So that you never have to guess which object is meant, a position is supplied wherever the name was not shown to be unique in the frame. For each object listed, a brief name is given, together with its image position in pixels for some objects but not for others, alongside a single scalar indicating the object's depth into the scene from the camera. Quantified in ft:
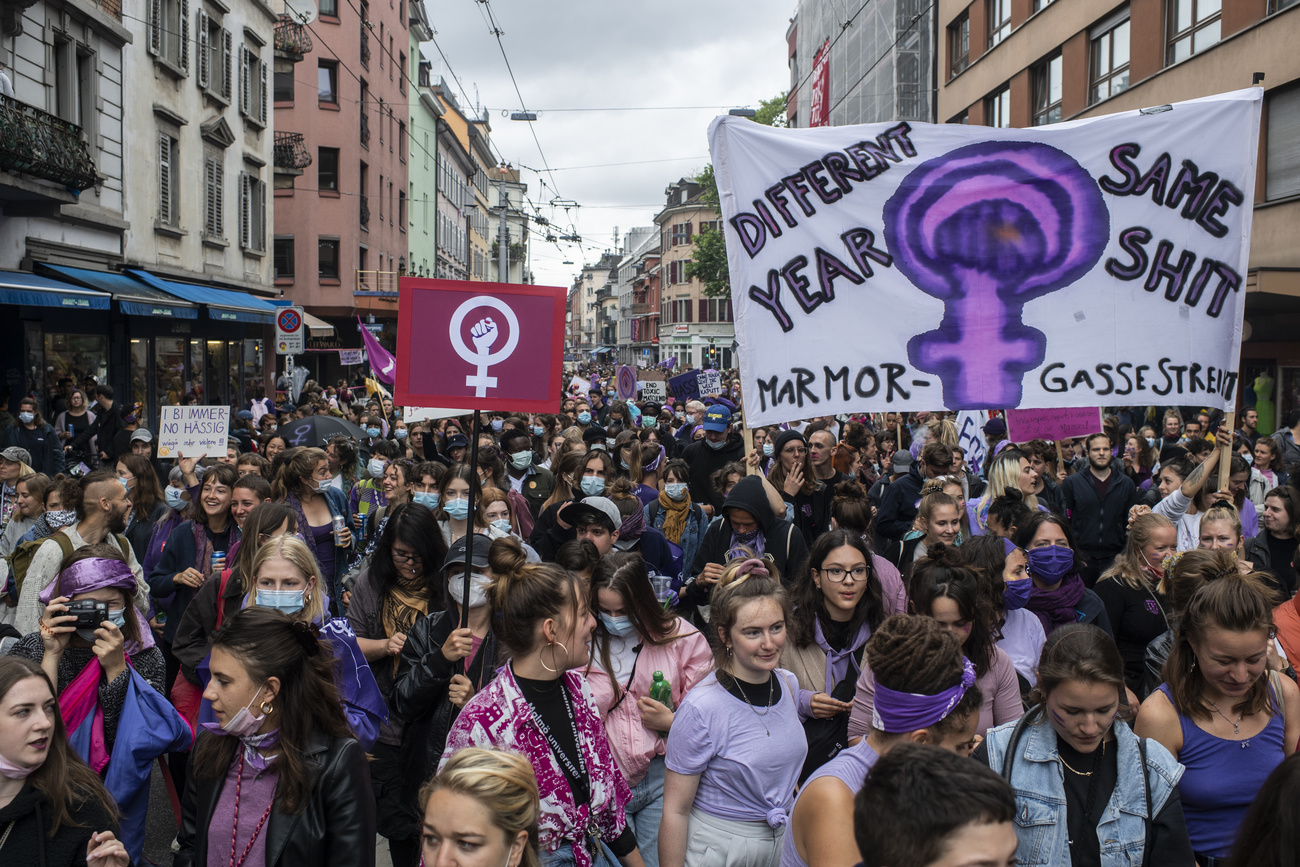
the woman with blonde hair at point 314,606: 13.21
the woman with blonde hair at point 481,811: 8.38
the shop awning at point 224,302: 69.31
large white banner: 20.47
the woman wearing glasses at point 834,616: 14.58
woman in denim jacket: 9.82
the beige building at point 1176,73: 56.24
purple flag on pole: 60.23
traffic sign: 68.44
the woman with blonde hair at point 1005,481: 24.07
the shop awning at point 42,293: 48.08
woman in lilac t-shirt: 11.44
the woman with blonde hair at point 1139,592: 17.07
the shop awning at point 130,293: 57.10
